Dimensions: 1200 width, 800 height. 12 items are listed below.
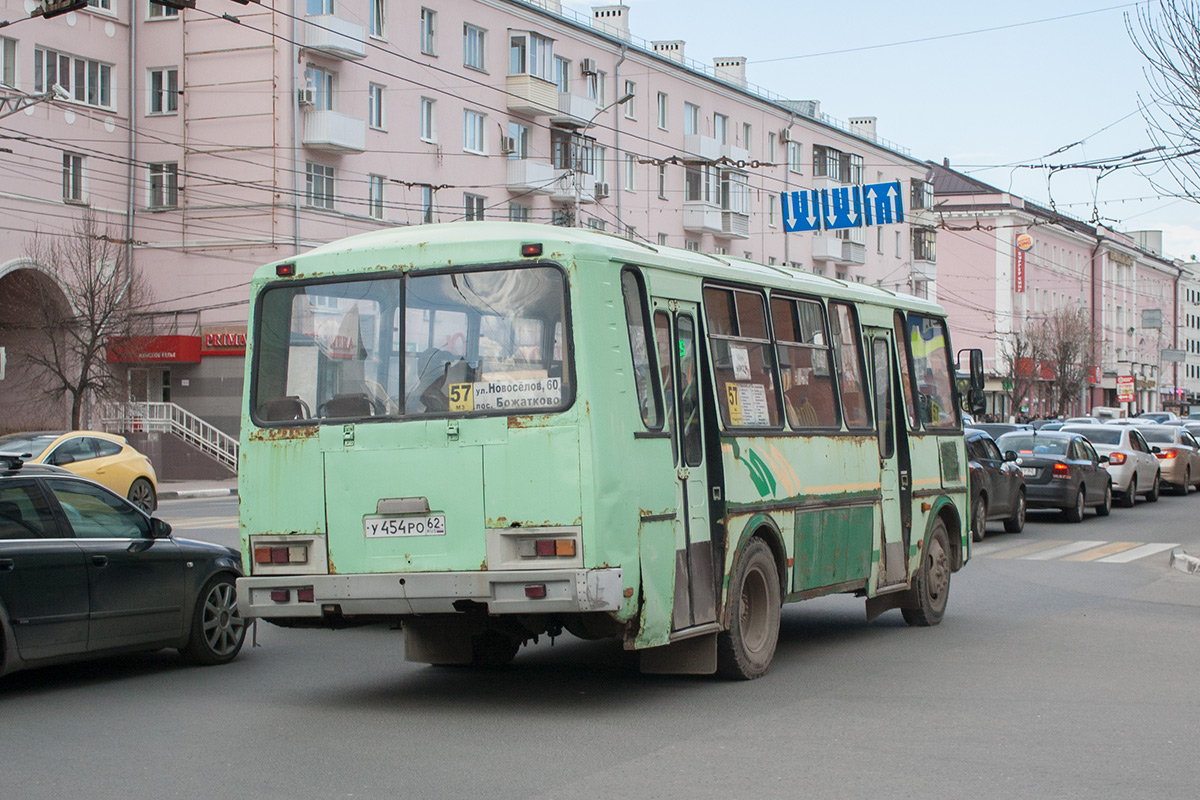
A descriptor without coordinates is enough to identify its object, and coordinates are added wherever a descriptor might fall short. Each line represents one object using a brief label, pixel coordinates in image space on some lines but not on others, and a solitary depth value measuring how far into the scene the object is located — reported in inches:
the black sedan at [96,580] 360.2
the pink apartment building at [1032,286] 3520.9
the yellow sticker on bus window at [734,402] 389.1
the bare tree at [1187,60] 778.2
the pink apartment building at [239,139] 1696.6
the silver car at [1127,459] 1267.2
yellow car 1003.7
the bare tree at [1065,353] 3161.9
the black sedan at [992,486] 909.8
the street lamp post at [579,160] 2042.1
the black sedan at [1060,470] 1056.8
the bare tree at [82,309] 1577.3
